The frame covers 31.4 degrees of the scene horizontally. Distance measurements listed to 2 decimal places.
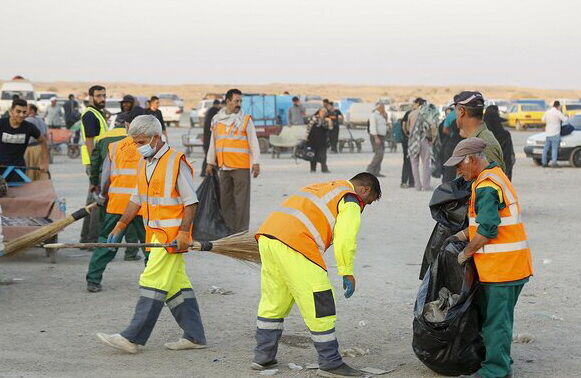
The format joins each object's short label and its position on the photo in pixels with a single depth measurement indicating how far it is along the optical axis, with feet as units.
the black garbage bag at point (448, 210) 22.11
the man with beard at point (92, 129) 37.91
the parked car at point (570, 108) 159.47
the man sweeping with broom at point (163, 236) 23.48
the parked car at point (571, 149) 86.43
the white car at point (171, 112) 179.52
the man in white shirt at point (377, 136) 74.90
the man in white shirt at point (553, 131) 83.41
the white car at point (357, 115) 166.85
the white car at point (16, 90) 171.63
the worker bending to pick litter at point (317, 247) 20.80
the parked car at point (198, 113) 168.15
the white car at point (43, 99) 198.53
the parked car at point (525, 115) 167.73
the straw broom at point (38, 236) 28.66
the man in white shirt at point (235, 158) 39.73
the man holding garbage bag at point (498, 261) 20.67
